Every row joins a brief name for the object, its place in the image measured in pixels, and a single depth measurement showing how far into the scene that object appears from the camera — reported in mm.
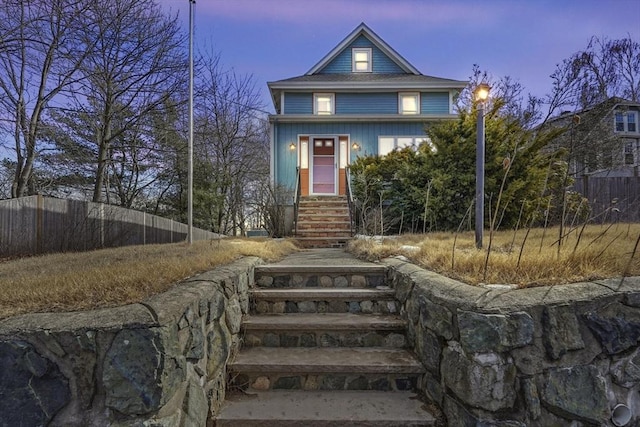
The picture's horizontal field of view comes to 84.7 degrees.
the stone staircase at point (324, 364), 2211
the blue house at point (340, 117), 12648
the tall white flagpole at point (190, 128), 6262
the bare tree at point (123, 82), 10359
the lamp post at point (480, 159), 3762
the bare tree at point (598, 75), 15094
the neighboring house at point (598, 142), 14945
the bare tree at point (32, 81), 8766
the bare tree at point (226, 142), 15523
